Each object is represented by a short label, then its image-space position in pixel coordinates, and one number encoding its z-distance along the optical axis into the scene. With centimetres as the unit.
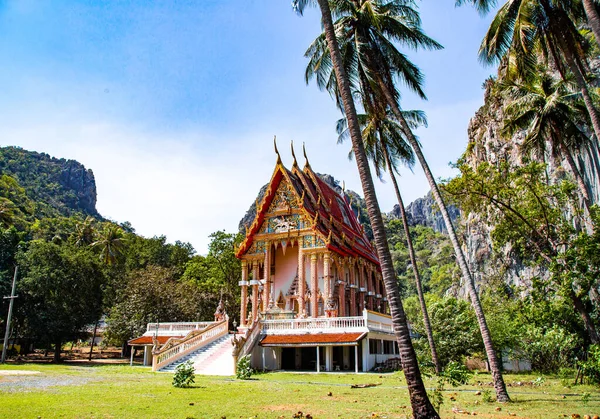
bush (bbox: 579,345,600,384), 1116
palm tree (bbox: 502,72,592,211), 1797
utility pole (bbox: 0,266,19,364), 2821
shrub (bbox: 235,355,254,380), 1950
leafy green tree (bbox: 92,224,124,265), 5318
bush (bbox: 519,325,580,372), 1614
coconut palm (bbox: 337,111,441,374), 2203
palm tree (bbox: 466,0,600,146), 1312
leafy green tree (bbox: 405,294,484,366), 2239
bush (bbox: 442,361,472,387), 950
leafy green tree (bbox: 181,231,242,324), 4322
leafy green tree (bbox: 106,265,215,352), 3578
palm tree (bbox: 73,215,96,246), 5942
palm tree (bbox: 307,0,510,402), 1519
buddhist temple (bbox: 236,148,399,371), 2447
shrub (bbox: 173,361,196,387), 1455
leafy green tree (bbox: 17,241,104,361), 3256
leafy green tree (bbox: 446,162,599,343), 1534
